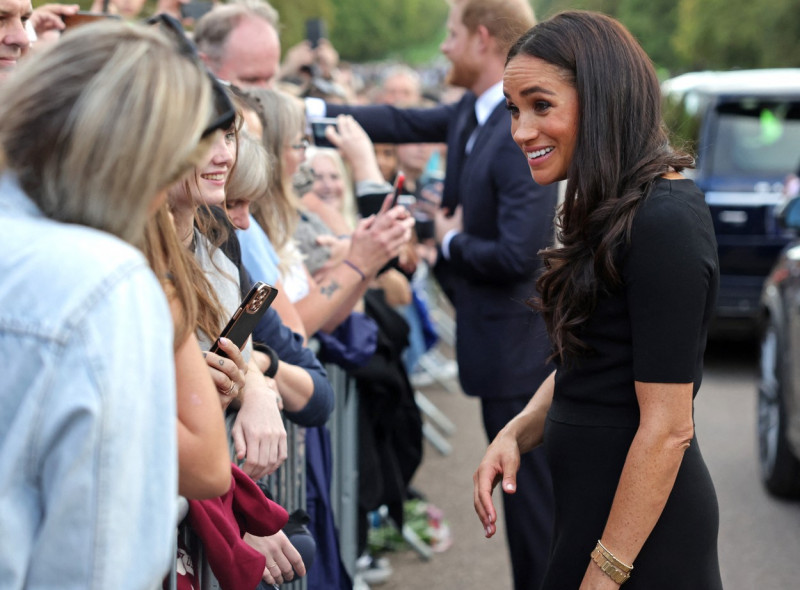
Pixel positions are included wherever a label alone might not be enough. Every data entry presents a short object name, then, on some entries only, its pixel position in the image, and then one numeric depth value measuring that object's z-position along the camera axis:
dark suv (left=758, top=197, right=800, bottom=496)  5.70
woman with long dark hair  2.10
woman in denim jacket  1.27
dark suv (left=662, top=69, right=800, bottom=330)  9.16
